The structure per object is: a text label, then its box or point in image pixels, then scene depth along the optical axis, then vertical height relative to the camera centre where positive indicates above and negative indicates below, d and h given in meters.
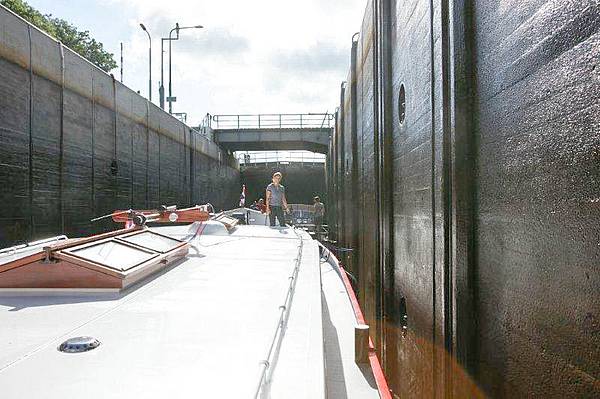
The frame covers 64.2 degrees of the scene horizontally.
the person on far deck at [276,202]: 9.88 +0.10
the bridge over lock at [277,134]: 28.62 +4.44
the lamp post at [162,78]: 26.02 +7.17
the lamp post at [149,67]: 26.02 +8.01
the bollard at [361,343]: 3.31 -0.95
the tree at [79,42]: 34.69 +13.78
